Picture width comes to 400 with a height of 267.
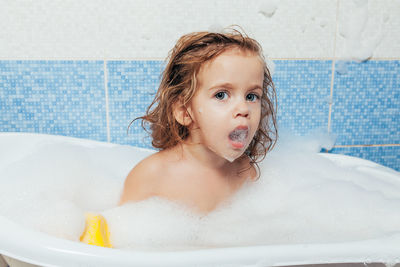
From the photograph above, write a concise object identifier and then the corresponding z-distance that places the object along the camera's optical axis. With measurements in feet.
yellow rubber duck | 2.70
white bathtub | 1.88
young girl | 2.94
